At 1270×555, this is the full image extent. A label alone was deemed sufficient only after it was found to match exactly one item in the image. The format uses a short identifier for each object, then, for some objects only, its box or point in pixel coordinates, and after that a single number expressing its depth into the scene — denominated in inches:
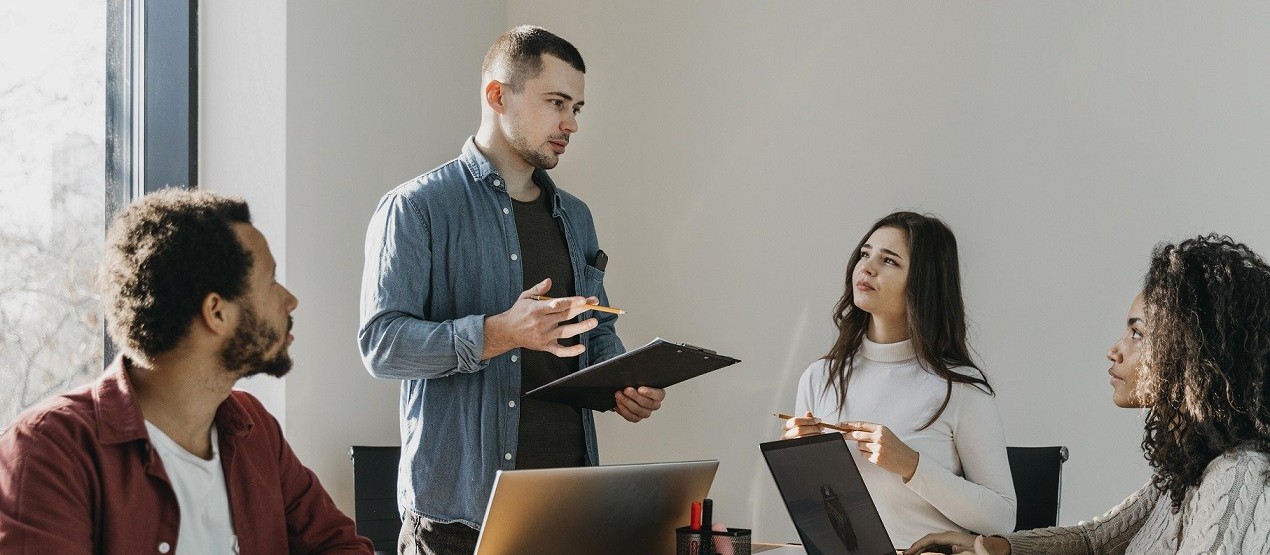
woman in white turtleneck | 160.5
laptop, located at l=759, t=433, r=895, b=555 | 140.8
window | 167.7
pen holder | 141.4
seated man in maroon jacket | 127.5
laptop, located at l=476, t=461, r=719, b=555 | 132.8
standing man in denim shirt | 150.1
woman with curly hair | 142.2
